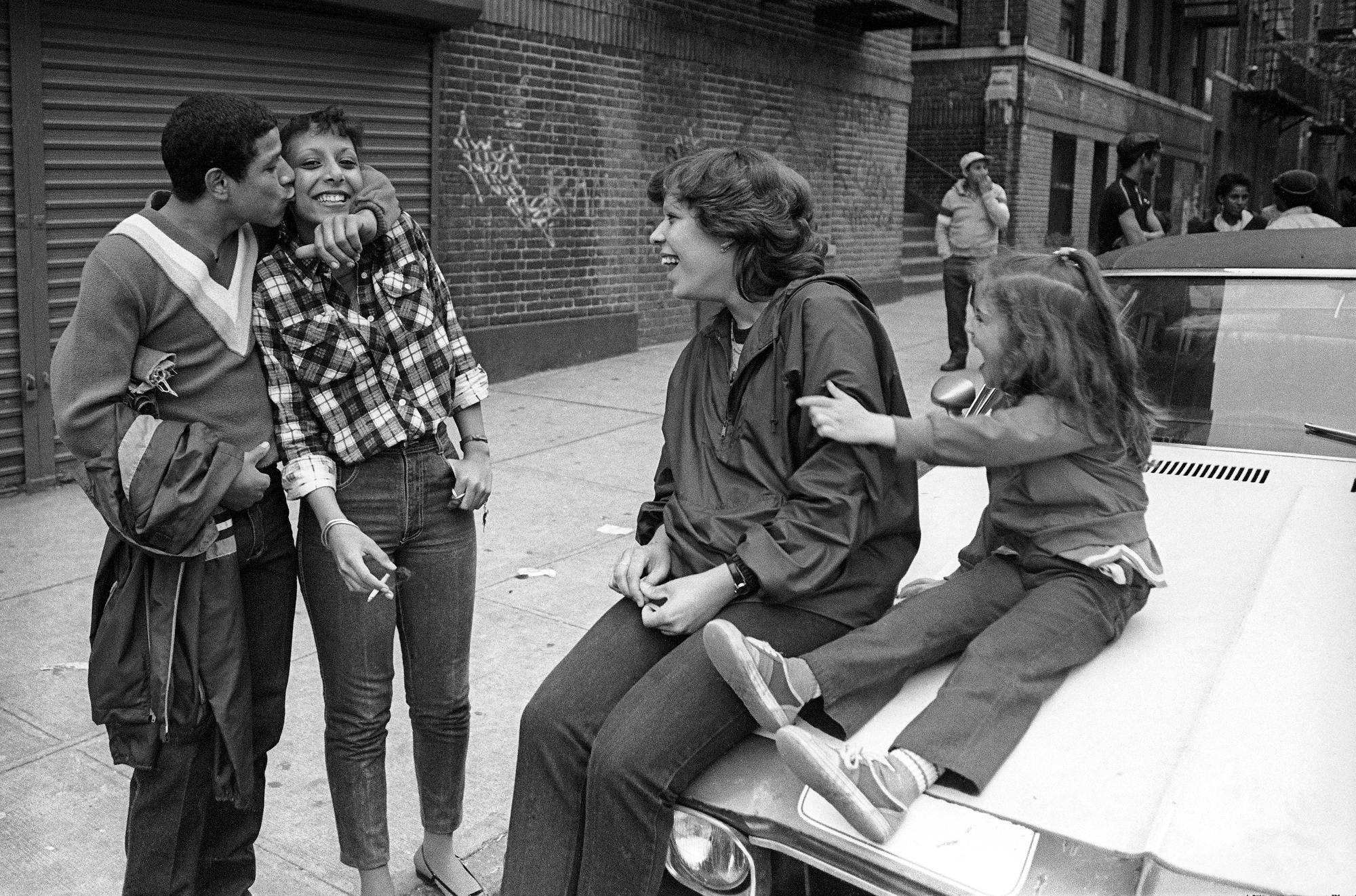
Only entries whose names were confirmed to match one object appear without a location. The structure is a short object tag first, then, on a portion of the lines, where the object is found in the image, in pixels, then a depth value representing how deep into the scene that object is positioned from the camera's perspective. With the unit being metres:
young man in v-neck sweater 2.38
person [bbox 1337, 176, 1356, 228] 10.50
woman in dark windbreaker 2.27
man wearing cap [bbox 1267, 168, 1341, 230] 7.27
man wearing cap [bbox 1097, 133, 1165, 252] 8.08
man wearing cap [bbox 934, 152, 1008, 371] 10.27
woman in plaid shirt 2.67
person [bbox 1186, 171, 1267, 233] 9.51
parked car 1.89
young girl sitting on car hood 2.23
